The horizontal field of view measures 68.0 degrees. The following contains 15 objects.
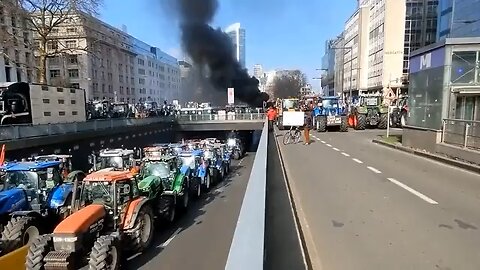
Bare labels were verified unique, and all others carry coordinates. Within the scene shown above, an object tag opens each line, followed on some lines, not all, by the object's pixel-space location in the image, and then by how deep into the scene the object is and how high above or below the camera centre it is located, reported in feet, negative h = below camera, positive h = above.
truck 68.90 +0.06
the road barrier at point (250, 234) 7.29 -3.24
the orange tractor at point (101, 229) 24.57 -9.83
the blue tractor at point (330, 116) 86.43 -3.48
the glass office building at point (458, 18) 130.41 +33.11
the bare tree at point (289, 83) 325.62 +18.17
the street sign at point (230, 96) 118.83 +2.30
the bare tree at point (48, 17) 102.47 +25.86
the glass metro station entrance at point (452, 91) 42.27 +1.24
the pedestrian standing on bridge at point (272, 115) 82.09 -2.98
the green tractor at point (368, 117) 94.43 -4.04
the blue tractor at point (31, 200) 29.45 -9.45
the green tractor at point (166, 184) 41.22 -10.27
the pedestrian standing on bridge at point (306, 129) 60.59 -4.72
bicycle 64.93 -6.25
